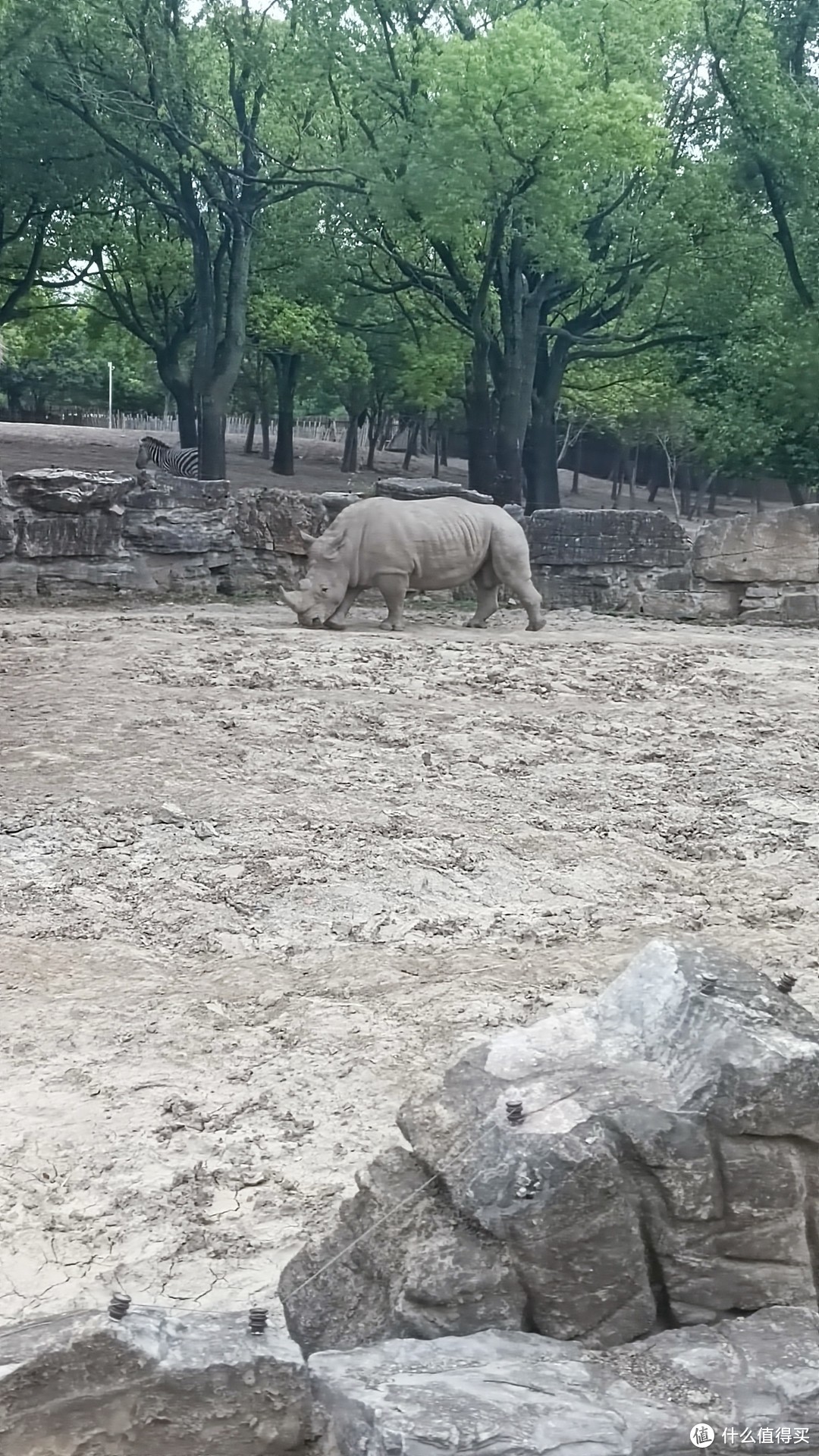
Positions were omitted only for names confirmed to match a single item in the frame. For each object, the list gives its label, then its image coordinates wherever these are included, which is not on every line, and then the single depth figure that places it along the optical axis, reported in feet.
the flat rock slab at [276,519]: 46.83
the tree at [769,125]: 68.23
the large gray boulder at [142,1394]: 6.94
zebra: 89.15
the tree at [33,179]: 76.02
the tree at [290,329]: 84.89
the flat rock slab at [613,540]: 47.57
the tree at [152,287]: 90.58
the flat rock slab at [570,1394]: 6.73
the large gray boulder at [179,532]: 45.14
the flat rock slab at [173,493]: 45.16
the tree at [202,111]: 71.82
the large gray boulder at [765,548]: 45.73
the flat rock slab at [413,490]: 53.11
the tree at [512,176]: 64.95
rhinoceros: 39.58
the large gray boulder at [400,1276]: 7.84
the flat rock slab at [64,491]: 43.27
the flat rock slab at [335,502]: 47.65
